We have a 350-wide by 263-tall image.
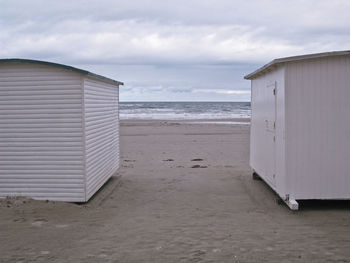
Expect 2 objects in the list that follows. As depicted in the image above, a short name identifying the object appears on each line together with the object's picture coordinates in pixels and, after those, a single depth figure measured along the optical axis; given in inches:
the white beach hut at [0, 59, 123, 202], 340.8
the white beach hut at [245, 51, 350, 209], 318.3
